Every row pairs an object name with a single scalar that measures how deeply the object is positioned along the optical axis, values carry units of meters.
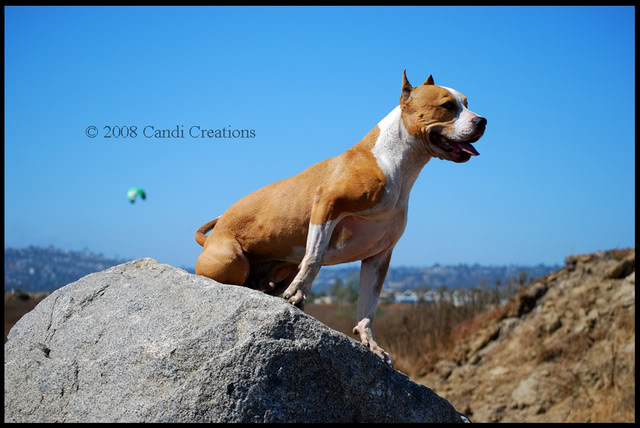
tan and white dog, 5.60
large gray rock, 4.83
